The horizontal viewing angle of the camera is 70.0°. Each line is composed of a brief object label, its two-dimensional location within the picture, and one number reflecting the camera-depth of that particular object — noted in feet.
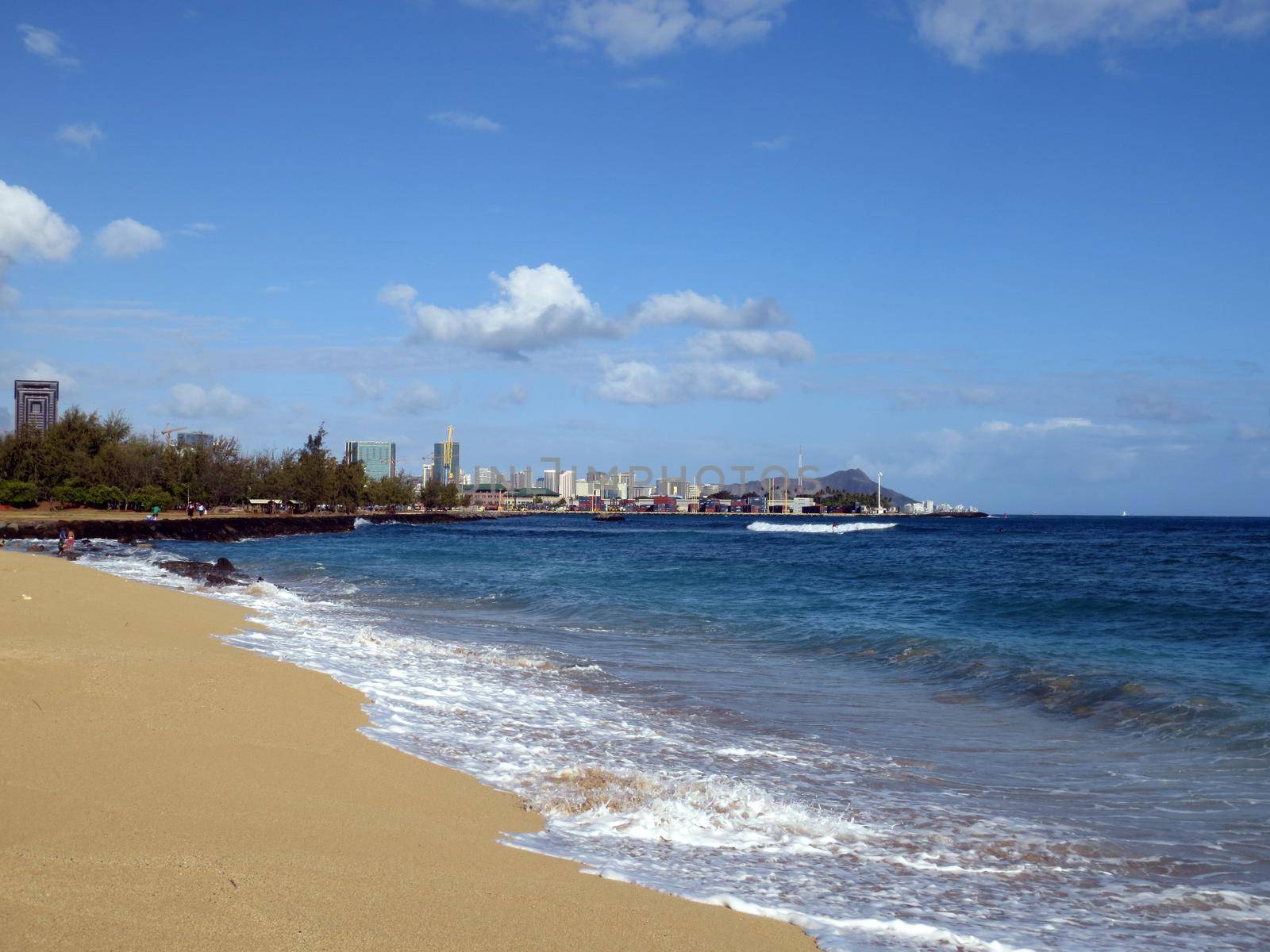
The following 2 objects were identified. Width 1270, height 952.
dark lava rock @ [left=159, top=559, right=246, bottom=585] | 75.25
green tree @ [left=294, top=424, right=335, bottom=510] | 332.80
